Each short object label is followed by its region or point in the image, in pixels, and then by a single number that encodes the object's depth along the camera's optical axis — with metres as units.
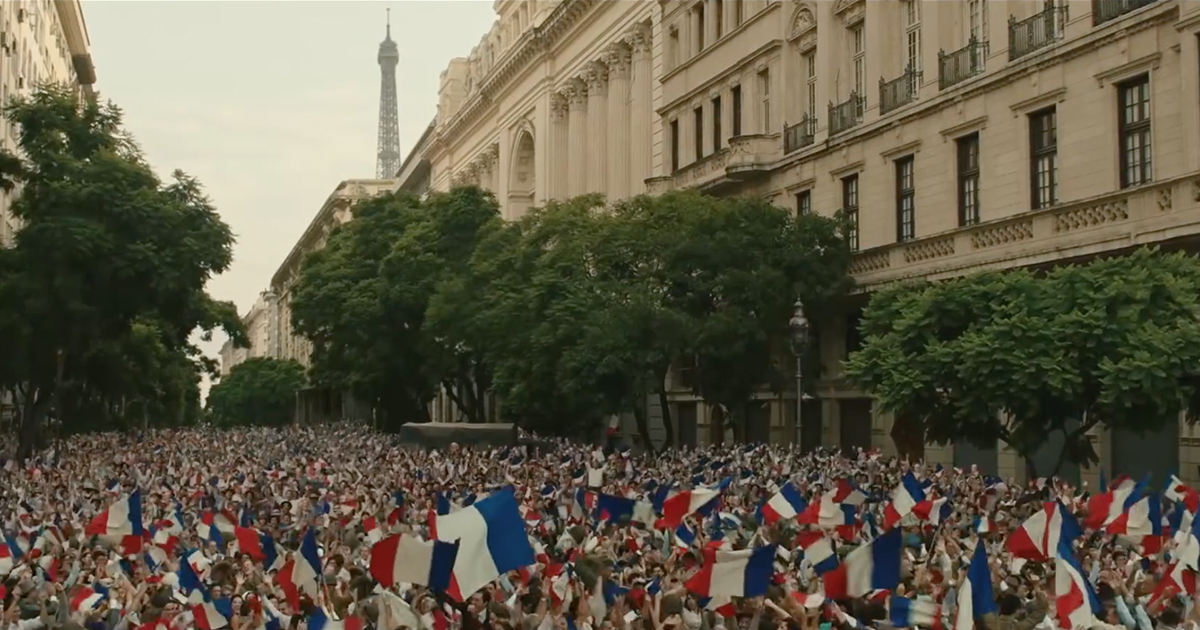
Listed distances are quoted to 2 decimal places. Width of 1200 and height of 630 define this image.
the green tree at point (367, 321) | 64.94
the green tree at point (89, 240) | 42.38
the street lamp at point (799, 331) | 32.16
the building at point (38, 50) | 61.91
